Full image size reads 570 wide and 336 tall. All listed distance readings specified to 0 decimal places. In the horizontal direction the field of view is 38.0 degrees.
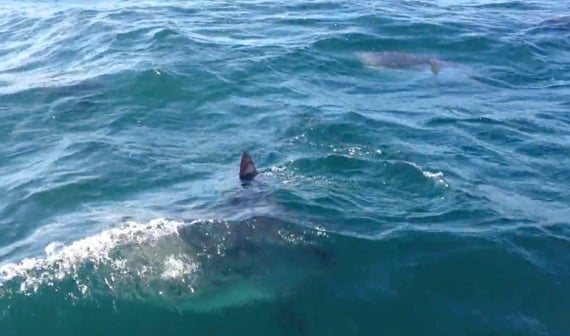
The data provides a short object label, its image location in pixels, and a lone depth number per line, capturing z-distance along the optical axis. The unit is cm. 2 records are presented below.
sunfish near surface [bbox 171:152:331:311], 1140
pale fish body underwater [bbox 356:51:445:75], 2123
